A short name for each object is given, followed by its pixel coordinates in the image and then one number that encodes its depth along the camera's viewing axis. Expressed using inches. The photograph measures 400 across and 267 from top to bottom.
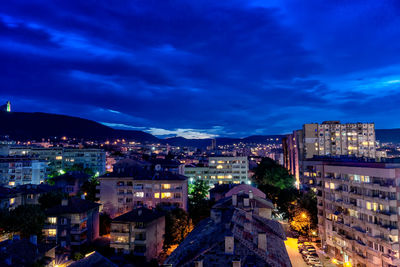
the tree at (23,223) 1850.4
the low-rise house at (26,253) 1393.9
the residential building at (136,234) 1865.2
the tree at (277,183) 2753.4
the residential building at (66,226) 2042.3
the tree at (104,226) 2486.3
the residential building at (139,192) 2628.0
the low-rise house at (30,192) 2746.1
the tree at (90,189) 3065.9
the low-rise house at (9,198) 2443.4
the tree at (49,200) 2598.4
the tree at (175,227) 2015.3
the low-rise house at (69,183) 3437.5
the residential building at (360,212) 1445.6
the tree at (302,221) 2268.6
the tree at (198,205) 2433.6
